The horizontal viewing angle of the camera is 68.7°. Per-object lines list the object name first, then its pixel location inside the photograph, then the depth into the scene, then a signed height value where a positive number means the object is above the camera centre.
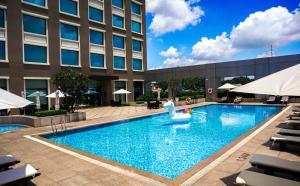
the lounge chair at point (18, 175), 5.04 -1.96
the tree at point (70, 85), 17.84 +0.67
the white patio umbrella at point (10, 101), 4.66 -0.17
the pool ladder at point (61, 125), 13.65 -2.26
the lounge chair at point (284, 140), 7.69 -1.75
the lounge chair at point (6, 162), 6.16 -1.94
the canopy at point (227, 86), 30.83 +0.72
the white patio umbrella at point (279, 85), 4.59 +0.14
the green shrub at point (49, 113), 15.95 -1.46
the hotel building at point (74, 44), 23.48 +6.43
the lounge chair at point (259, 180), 4.48 -1.89
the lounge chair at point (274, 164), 5.18 -1.83
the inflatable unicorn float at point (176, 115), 16.88 -1.85
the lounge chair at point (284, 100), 25.96 -1.14
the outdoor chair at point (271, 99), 27.34 -1.12
